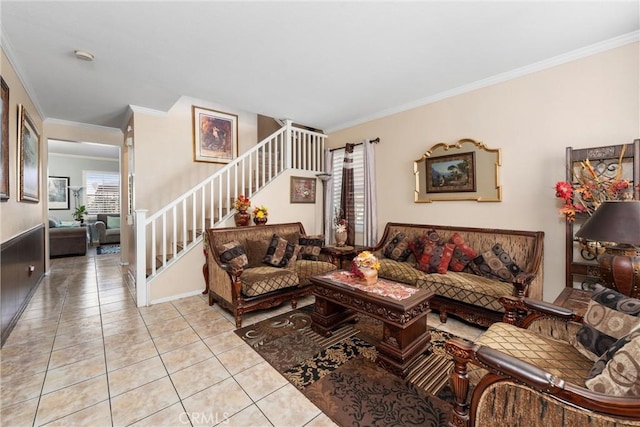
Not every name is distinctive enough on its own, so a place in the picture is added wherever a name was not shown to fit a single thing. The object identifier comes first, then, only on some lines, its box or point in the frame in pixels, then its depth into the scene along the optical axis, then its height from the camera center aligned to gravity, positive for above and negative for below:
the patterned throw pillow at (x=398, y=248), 3.73 -0.56
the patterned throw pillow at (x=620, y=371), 0.96 -0.63
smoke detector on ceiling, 2.61 +1.61
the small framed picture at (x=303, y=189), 4.95 +0.41
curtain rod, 4.50 +1.22
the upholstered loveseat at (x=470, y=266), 2.61 -0.69
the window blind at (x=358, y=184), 4.79 +0.49
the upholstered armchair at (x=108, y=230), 7.80 -0.56
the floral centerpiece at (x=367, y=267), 2.54 -0.56
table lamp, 1.58 -0.18
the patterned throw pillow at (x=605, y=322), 1.29 -0.59
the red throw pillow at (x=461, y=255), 3.19 -0.56
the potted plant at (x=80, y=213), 8.34 -0.04
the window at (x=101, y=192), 8.83 +0.70
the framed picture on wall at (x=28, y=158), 3.05 +0.72
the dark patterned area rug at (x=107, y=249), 6.96 -1.06
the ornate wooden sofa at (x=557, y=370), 0.97 -0.75
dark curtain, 4.86 +0.25
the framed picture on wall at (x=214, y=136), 4.73 +1.43
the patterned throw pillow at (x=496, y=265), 2.86 -0.63
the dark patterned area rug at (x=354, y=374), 1.65 -1.28
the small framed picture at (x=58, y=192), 8.26 +0.62
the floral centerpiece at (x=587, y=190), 2.39 +0.18
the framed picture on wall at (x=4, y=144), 2.44 +0.66
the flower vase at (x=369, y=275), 2.53 -0.63
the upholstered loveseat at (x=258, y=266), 2.92 -0.74
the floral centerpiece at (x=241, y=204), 4.04 +0.11
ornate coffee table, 2.06 -0.88
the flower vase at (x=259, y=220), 4.20 -0.15
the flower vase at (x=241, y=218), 4.04 -0.11
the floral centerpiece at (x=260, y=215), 4.19 -0.07
